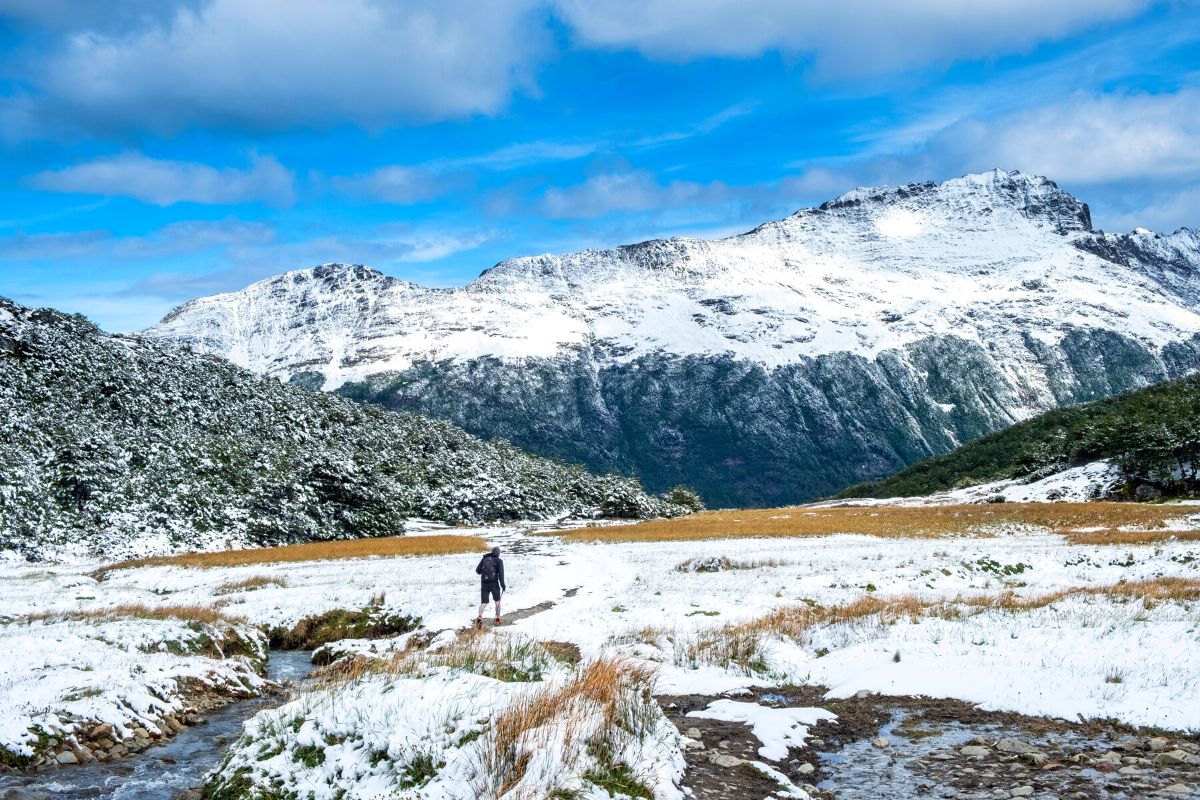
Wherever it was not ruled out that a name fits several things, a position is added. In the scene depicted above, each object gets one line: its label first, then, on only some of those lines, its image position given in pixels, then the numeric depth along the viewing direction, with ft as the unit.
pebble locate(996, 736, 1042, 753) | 33.84
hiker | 83.76
